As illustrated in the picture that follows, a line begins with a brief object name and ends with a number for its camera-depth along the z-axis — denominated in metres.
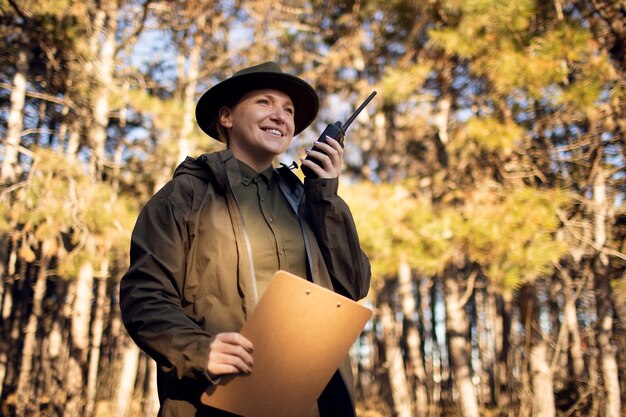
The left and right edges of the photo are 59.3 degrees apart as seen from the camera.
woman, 1.24
